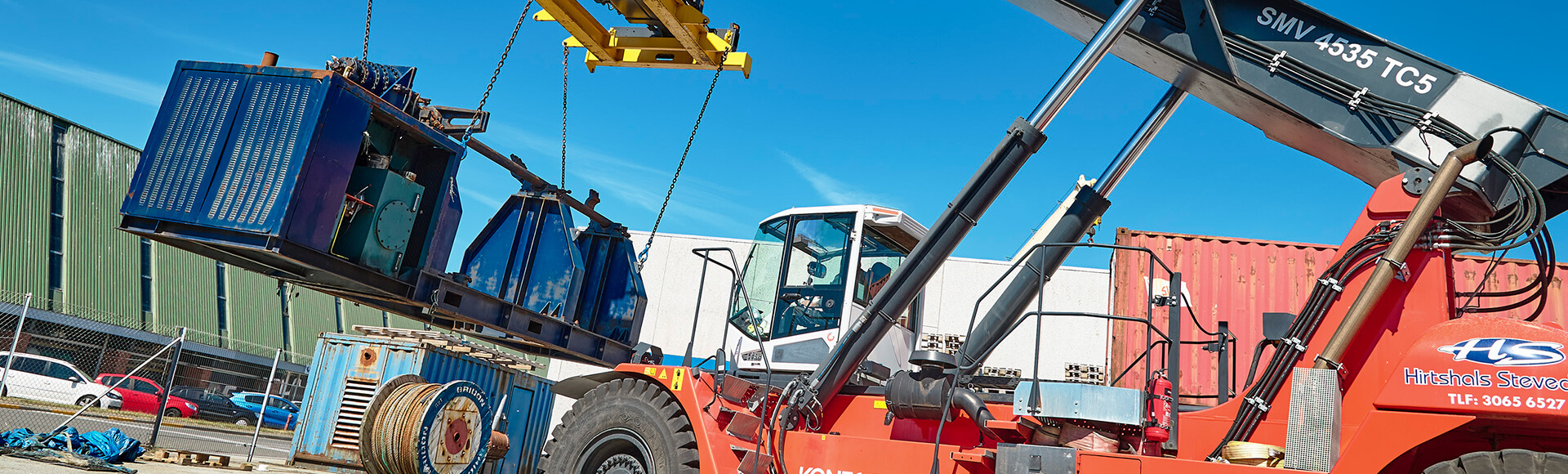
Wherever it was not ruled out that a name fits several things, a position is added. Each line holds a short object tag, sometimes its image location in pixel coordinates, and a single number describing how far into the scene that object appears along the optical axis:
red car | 21.72
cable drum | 8.27
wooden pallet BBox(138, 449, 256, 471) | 11.26
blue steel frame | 6.18
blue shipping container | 11.10
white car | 18.53
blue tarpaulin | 9.90
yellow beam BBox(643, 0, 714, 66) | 8.61
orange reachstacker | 4.17
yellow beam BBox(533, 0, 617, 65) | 8.80
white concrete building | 20.50
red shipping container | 11.67
